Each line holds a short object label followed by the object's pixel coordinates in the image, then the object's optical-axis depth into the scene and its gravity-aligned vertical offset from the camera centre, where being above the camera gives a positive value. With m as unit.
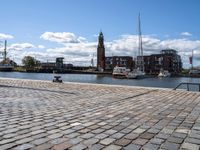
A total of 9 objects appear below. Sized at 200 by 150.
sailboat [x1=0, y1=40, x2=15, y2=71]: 85.36 +3.78
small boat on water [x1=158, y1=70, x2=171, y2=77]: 66.93 -1.38
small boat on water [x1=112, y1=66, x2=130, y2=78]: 54.68 -0.44
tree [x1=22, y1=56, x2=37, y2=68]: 94.33 +5.70
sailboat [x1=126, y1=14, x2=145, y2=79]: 50.31 -0.47
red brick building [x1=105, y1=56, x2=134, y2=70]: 92.52 +4.96
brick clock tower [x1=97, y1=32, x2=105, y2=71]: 80.80 +8.18
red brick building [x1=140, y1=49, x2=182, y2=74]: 84.34 +4.52
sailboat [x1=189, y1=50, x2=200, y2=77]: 70.89 -1.11
